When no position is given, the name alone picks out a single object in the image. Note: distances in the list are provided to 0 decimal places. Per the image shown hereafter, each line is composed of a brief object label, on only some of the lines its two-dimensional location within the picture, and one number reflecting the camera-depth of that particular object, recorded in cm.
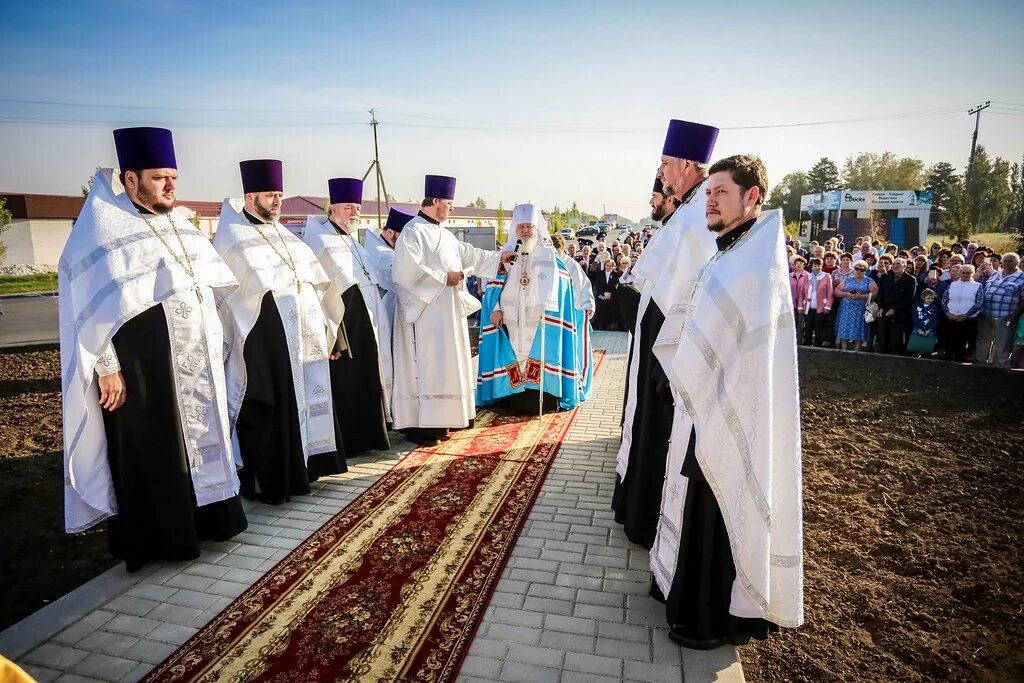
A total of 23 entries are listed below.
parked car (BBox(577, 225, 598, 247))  4979
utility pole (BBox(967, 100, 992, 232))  3587
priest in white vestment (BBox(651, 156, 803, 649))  274
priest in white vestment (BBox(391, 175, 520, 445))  618
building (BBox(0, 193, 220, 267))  3725
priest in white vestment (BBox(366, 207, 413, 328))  638
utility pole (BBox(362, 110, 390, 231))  3387
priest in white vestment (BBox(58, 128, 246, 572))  360
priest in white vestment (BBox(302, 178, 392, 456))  577
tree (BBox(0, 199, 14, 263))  2942
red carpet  297
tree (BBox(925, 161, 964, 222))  6279
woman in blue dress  1173
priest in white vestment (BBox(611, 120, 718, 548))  362
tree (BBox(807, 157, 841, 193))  7931
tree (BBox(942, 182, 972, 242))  2427
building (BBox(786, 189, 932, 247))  2823
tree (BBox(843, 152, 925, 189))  7419
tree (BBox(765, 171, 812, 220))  7231
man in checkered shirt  982
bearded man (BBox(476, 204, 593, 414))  734
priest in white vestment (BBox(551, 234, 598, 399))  799
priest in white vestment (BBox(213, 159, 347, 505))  471
